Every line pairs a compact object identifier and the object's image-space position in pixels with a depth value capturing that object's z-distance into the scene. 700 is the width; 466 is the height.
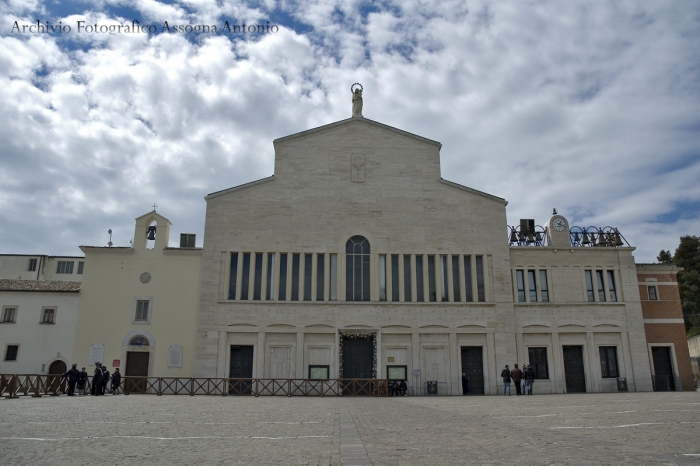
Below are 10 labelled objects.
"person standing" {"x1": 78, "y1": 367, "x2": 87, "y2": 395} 27.41
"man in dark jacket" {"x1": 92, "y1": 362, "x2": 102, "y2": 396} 26.75
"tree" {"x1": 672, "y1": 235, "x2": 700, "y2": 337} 59.31
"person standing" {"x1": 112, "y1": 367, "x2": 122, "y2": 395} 29.02
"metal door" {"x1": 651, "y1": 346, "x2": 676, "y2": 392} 33.09
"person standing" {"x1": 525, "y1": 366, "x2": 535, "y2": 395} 29.50
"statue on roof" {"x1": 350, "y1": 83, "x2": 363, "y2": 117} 36.12
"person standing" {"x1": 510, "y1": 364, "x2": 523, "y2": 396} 28.94
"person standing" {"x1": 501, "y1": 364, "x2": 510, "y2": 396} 29.41
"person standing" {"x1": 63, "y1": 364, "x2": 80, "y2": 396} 25.91
